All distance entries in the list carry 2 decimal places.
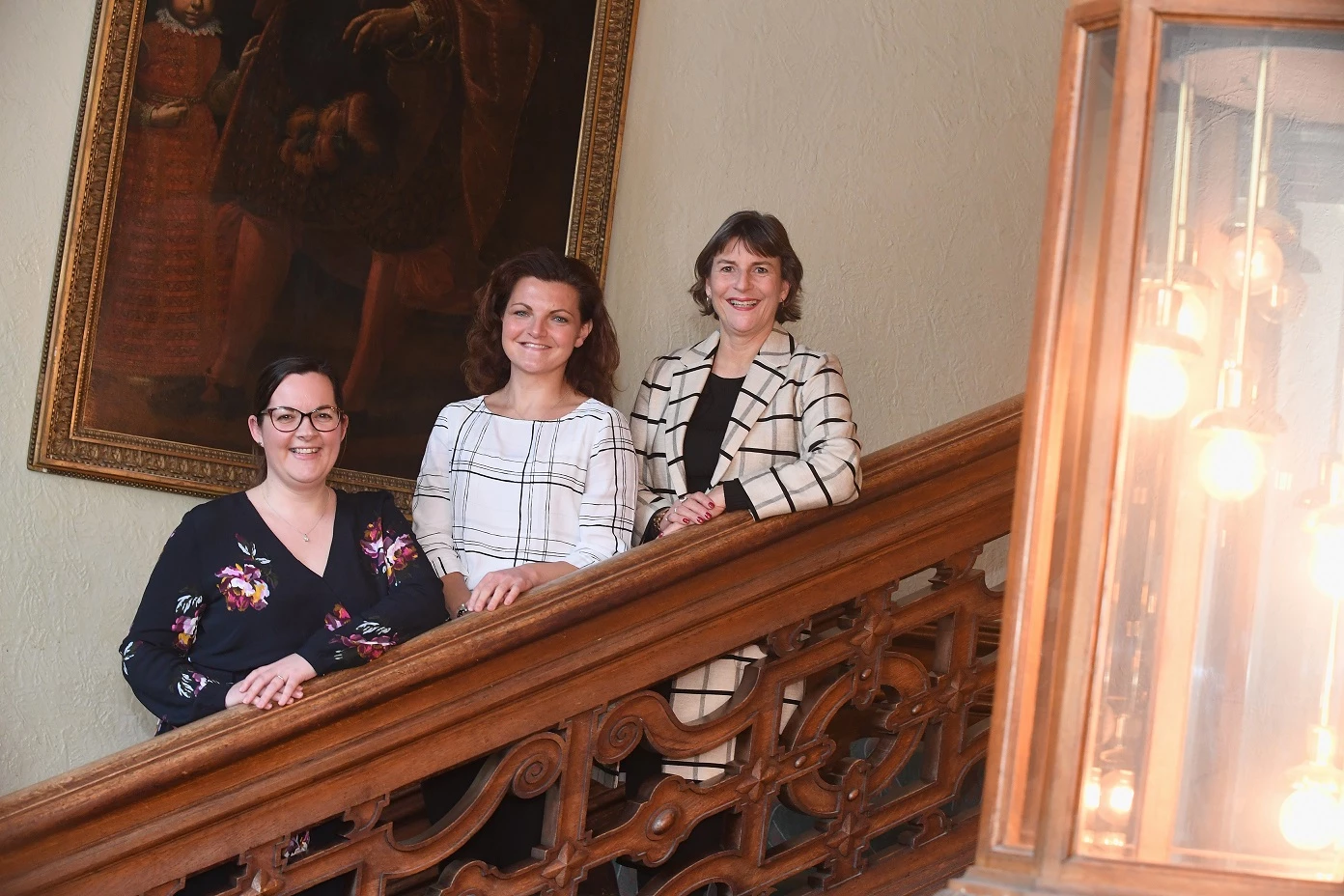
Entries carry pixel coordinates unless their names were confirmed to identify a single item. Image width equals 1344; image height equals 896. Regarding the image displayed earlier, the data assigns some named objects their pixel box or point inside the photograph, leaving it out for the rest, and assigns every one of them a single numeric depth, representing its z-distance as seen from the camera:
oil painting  4.30
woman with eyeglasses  3.00
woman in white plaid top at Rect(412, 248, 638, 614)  3.58
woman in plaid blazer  3.63
